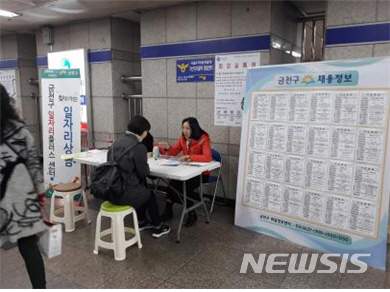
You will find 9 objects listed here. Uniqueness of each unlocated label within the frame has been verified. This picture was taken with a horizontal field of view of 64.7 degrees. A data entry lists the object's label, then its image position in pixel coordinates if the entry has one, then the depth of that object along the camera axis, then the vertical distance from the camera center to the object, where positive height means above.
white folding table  2.95 -0.68
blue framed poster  2.57 -0.50
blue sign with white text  4.02 +0.41
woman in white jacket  1.75 -0.49
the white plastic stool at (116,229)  2.71 -1.13
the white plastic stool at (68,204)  3.30 -1.12
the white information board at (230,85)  3.78 +0.20
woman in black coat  2.73 -0.55
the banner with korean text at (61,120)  4.09 -0.26
